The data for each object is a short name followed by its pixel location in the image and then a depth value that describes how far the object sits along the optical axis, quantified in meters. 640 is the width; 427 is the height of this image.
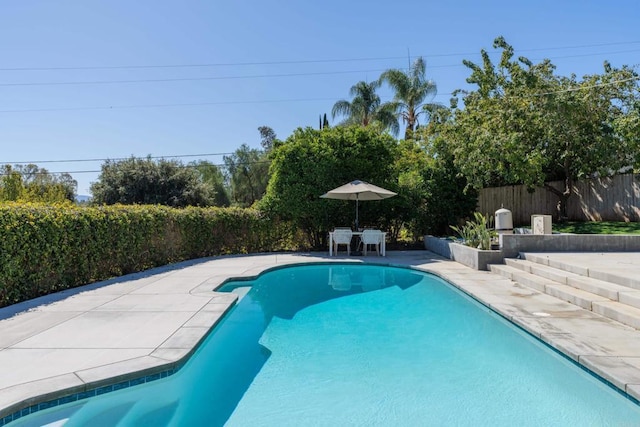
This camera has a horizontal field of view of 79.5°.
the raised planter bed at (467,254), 9.47
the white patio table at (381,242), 12.65
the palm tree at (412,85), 27.44
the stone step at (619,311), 4.80
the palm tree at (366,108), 28.56
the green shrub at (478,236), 9.87
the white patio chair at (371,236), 12.40
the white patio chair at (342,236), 12.47
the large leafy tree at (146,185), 25.69
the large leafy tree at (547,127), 12.75
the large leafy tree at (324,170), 13.55
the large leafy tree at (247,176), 34.97
